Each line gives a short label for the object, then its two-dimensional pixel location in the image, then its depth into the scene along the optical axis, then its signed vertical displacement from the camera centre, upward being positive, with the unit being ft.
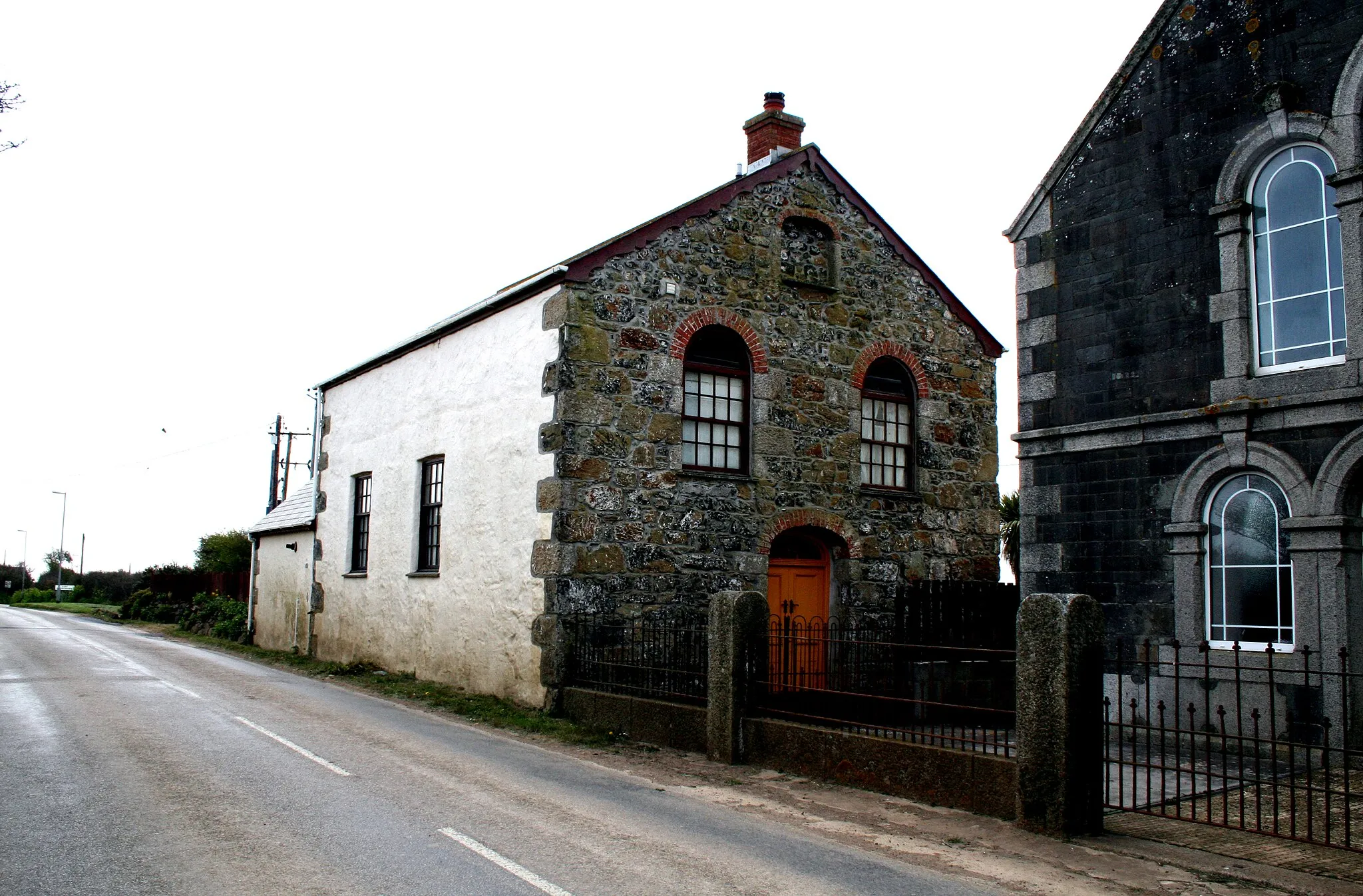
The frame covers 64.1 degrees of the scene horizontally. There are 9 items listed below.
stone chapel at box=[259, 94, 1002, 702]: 47.60 +5.94
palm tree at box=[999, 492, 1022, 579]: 83.46 +2.89
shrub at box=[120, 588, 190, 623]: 121.29 -6.70
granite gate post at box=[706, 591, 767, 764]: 35.96 -3.45
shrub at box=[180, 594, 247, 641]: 90.42 -5.99
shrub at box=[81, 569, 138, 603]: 216.54 -7.45
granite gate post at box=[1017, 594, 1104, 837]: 25.94 -3.75
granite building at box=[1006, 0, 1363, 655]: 34.06 +7.82
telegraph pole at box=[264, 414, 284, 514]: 141.14 +9.86
